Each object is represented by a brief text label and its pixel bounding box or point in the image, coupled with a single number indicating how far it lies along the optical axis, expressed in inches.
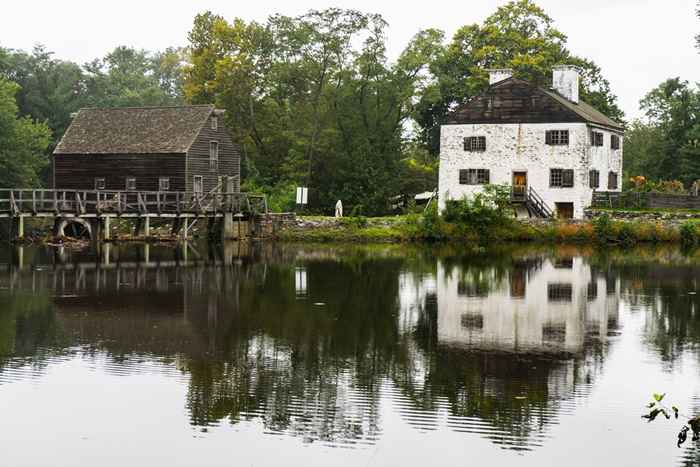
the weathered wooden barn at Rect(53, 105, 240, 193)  2176.4
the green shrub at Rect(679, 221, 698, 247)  1972.2
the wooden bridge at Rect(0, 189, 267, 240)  1889.8
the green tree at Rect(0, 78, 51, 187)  2431.1
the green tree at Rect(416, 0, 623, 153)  2620.6
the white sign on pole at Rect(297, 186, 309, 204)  2276.1
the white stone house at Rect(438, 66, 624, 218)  2236.7
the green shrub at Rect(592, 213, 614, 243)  2021.4
